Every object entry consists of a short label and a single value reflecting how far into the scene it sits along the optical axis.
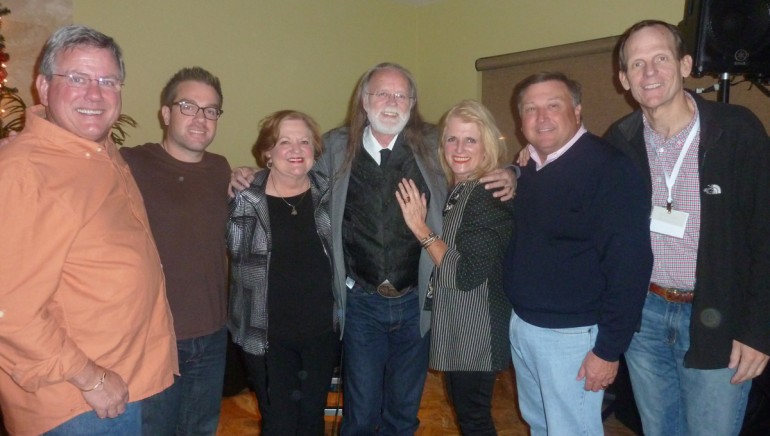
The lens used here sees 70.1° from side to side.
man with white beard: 2.02
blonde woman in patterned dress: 1.80
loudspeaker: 2.13
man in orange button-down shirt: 1.18
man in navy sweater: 1.57
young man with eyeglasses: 1.80
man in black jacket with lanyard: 1.57
